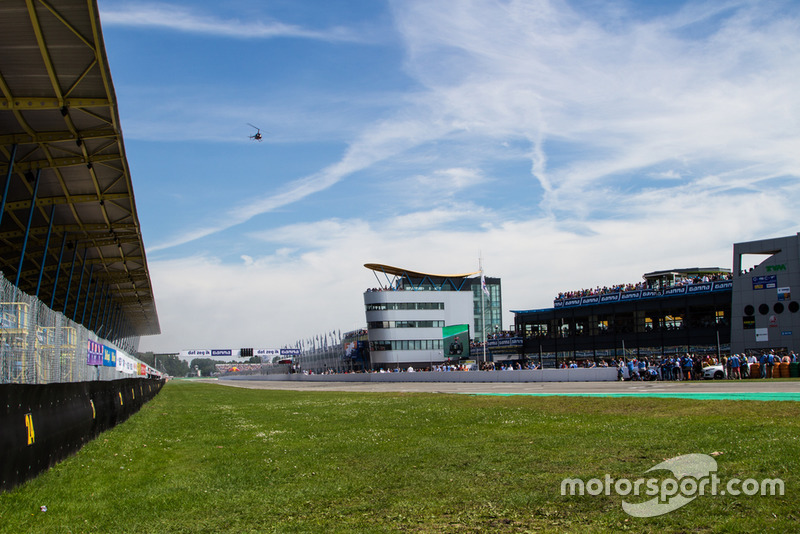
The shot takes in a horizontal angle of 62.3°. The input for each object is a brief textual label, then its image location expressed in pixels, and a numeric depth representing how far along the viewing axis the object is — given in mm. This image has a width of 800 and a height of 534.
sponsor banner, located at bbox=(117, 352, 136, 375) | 44262
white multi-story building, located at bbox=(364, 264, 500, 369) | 110562
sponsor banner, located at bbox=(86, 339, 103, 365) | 24500
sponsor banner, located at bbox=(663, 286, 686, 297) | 72438
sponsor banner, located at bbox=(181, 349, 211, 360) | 179375
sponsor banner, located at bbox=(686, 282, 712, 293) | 70375
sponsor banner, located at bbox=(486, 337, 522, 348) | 91944
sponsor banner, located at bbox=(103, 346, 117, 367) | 33166
